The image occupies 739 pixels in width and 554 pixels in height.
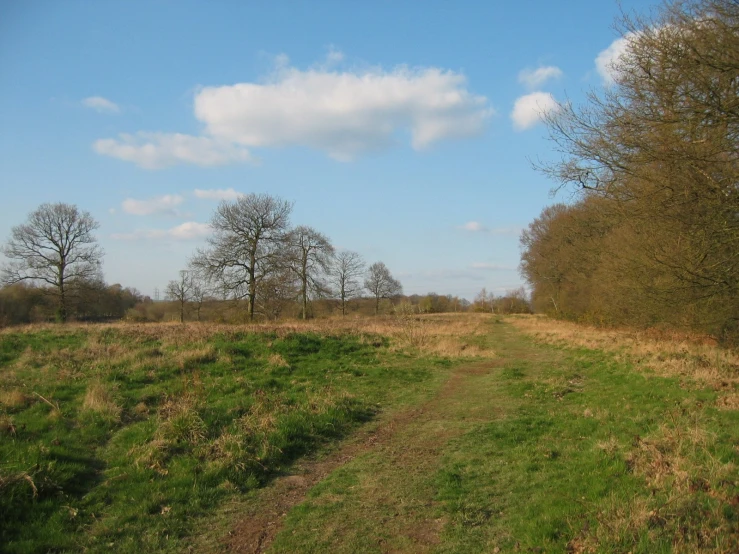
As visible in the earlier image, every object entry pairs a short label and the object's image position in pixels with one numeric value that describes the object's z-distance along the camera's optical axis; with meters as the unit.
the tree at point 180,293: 49.42
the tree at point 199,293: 32.61
